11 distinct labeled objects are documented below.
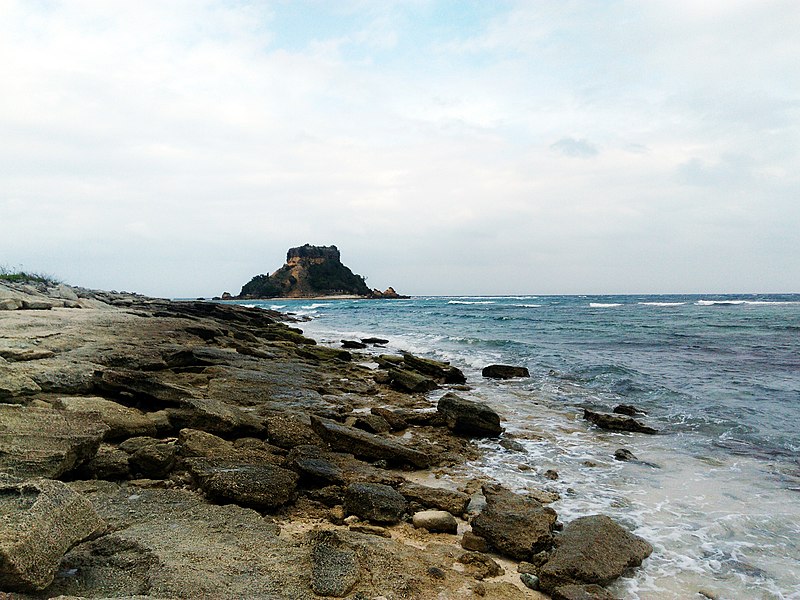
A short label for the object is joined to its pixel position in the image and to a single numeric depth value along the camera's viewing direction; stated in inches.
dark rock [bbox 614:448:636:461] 302.8
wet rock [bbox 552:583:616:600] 150.9
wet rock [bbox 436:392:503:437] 344.5
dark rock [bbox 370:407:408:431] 353.4
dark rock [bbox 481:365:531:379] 591.3
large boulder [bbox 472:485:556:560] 181.6
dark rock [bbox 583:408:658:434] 372.8
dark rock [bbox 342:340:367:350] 884.8
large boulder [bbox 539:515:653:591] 163.6
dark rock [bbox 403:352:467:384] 564.0
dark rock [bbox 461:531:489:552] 183.9
